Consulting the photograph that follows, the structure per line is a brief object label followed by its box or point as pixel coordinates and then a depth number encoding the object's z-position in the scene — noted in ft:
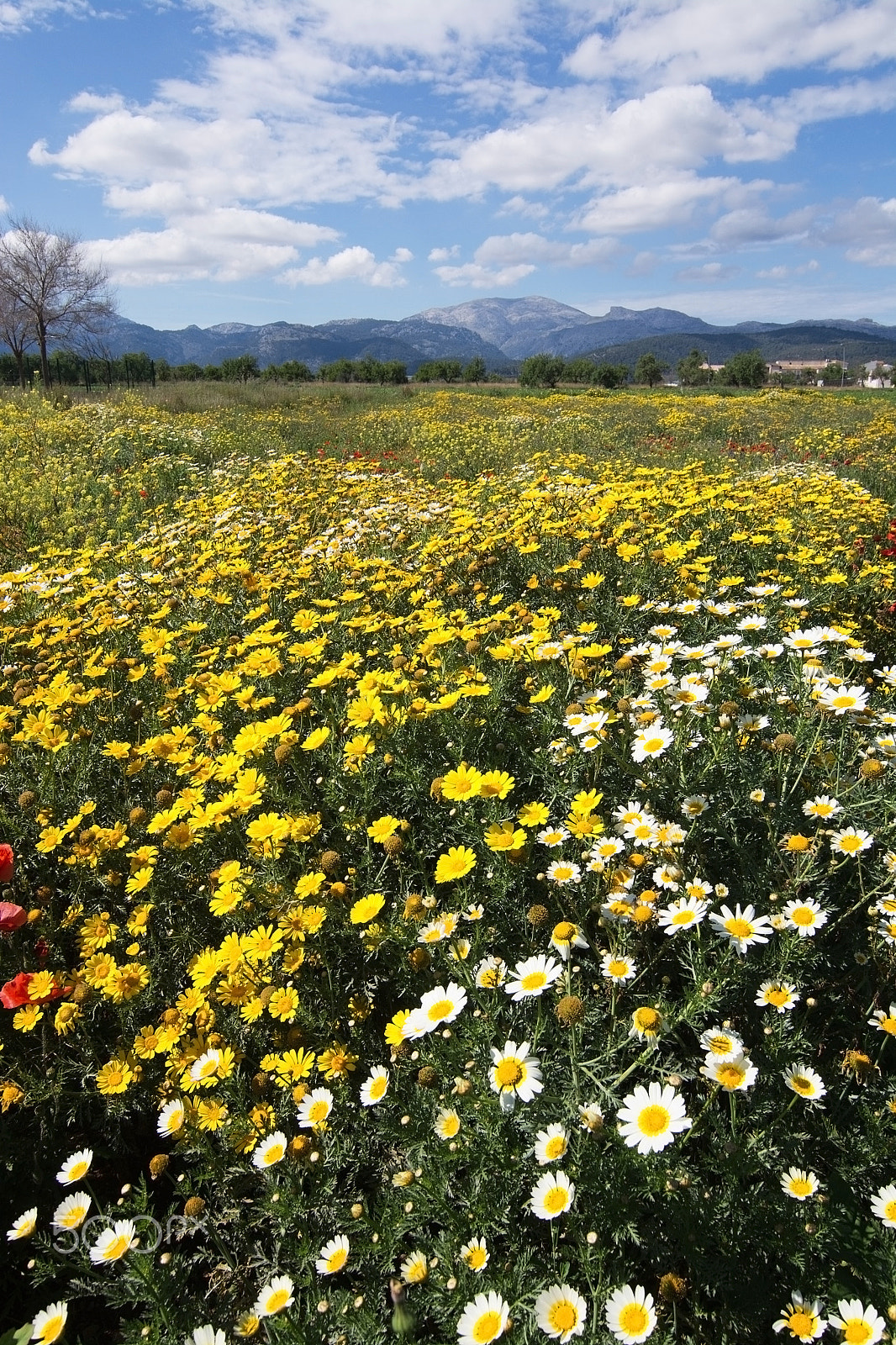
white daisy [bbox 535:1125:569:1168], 4.36
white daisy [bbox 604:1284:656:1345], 3.71
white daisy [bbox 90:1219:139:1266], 4.76
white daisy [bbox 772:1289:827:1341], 3.83
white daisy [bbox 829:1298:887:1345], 3.70
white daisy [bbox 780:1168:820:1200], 4.41
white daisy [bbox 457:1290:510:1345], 3.85
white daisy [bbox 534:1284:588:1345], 3.77
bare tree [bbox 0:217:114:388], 94.84
